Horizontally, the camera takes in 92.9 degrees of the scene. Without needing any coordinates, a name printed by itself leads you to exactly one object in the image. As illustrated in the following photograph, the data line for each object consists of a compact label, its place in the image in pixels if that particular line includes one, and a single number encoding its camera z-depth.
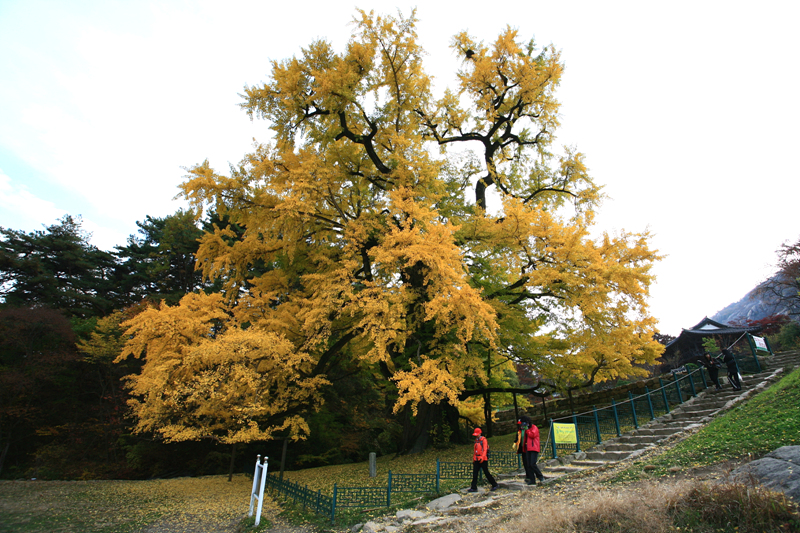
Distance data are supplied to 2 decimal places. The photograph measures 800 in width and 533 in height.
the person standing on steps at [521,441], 7.30
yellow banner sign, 8.49
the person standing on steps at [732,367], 10.98
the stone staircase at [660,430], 8.02
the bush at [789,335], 20.45
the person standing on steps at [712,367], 11.67
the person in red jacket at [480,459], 7.34
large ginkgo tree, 9.43
